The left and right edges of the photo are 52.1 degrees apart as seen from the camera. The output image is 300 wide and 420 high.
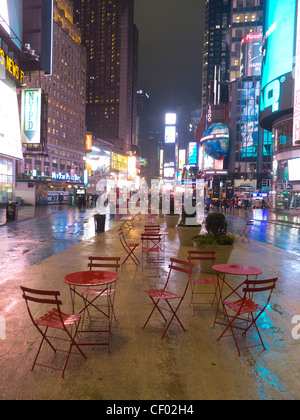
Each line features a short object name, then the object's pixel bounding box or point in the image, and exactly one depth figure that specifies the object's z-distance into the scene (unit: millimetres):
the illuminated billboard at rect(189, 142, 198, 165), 119938
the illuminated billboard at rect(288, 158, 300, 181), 41938
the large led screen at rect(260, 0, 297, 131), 42312
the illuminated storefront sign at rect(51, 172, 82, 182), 68038
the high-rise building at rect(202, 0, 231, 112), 159625
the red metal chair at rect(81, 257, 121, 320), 5266
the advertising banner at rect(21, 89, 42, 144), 33344
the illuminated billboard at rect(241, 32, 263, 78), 75562
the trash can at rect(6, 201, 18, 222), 22672
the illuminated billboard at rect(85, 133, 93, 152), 102900
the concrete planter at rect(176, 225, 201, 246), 13281
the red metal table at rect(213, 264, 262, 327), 6017
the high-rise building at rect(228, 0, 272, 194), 70750
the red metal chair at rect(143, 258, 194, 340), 5289
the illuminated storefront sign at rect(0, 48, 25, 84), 26669
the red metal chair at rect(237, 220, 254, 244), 16094
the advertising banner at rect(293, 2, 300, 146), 36878
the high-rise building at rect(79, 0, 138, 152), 177500
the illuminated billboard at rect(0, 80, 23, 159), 27562
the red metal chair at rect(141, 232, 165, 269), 10023
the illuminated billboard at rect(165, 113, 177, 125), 138125
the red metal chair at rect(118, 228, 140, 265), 9973
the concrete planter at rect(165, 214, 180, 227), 20172
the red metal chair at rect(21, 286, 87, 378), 4043
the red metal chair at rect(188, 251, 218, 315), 6109
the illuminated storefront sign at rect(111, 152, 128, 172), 147838
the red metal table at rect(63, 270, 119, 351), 5086
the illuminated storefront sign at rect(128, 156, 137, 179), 127250
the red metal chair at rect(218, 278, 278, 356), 4589
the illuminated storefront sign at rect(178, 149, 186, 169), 150000
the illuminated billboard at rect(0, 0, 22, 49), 25859
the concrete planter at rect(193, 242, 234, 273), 8898
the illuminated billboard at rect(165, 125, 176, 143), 137000
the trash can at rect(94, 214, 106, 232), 18031
